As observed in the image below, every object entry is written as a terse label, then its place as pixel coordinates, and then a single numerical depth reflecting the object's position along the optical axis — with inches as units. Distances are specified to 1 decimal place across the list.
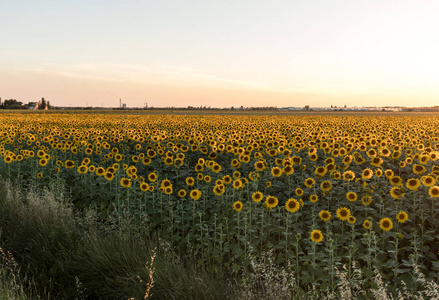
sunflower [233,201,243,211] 247.9
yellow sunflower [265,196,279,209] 246.7
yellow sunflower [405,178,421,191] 263.3
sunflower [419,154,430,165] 339.6
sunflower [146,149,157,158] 412.1
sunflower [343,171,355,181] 286.2
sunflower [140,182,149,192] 300.4
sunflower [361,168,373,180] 287.6
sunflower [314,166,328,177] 297.7
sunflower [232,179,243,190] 282.0
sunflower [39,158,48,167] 396.8
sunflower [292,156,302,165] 360.8
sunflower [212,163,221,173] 338.3
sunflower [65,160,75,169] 398.6
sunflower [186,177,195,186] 311.7
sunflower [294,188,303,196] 267.8
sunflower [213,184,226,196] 284.7
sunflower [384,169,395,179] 290.4
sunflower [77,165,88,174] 354.6
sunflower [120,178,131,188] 311.5
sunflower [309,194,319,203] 259.6
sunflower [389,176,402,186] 271.2
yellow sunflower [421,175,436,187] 262.6
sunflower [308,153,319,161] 362.8
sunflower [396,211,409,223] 223.9
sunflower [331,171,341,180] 290.5
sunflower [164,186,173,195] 285.2
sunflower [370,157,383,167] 335.7
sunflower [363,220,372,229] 217.0
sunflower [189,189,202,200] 274.9
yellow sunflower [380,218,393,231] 217.9
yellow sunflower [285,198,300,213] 238.5
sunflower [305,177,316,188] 289.7
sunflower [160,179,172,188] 296.5
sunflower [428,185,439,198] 242.7
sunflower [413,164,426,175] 300.0
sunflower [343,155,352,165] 336.8
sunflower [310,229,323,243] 201.0
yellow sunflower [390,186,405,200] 258.2
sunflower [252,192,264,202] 257.3
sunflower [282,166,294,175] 311.7
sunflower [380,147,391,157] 371.6
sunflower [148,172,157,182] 326.5
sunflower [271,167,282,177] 311.0
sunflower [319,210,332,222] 224.7
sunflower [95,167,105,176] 354.6
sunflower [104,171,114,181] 330.6
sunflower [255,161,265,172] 339.3
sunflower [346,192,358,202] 253.9
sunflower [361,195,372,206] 264.2
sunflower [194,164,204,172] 348.0
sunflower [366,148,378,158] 382.3
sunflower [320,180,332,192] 269.5
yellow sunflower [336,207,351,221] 229.7
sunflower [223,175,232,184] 295.1
